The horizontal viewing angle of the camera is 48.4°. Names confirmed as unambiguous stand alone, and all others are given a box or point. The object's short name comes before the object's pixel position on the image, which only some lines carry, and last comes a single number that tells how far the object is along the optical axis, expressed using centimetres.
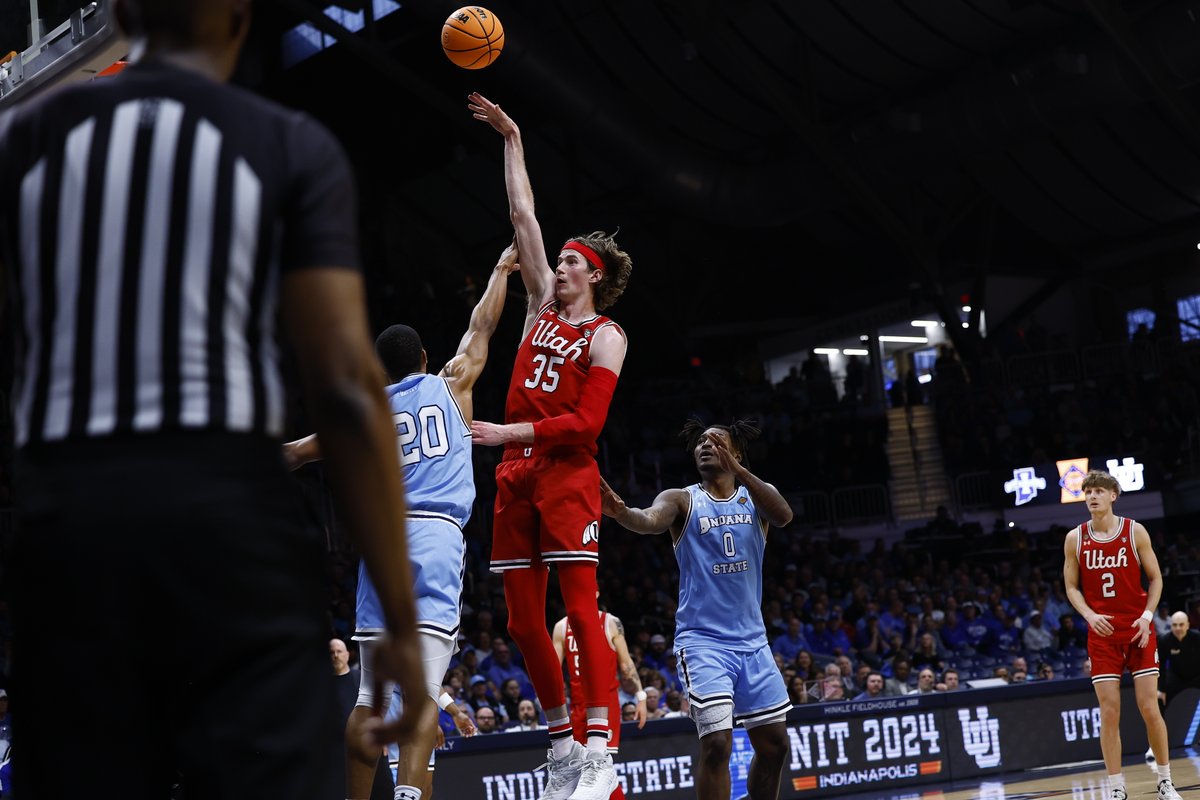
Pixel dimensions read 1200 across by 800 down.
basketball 738
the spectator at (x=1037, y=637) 1977
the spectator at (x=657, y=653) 1770
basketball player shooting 593
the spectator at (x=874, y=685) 1571
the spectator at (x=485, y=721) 1374
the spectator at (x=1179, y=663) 1567
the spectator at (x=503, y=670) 1574
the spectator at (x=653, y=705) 1441
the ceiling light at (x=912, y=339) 3478
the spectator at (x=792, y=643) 1755
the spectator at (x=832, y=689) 1577
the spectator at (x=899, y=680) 1630
